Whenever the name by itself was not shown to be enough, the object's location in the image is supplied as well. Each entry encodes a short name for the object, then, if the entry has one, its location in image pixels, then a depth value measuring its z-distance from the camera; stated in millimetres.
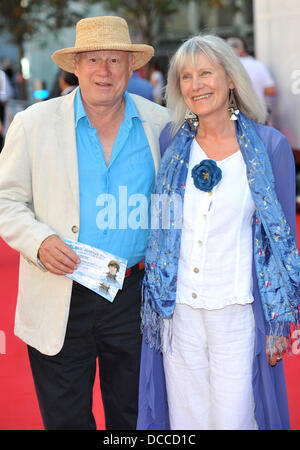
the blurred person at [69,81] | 6645
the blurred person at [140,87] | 5957
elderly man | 2650
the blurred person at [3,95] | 12305
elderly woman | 2557
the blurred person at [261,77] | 8312
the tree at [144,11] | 18609
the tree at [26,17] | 21328
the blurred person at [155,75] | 13366
